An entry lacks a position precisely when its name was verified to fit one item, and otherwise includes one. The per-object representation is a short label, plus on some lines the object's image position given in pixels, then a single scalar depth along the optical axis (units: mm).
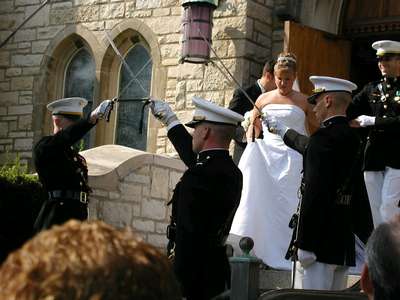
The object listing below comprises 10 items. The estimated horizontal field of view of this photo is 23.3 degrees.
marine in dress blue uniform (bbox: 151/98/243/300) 5527
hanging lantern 10625
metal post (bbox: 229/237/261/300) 5469
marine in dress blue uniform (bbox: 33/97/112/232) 6996
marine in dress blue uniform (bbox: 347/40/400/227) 7105
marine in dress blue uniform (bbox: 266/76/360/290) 5832
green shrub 8836
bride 8062
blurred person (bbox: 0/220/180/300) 1623
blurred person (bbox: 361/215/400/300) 2361
